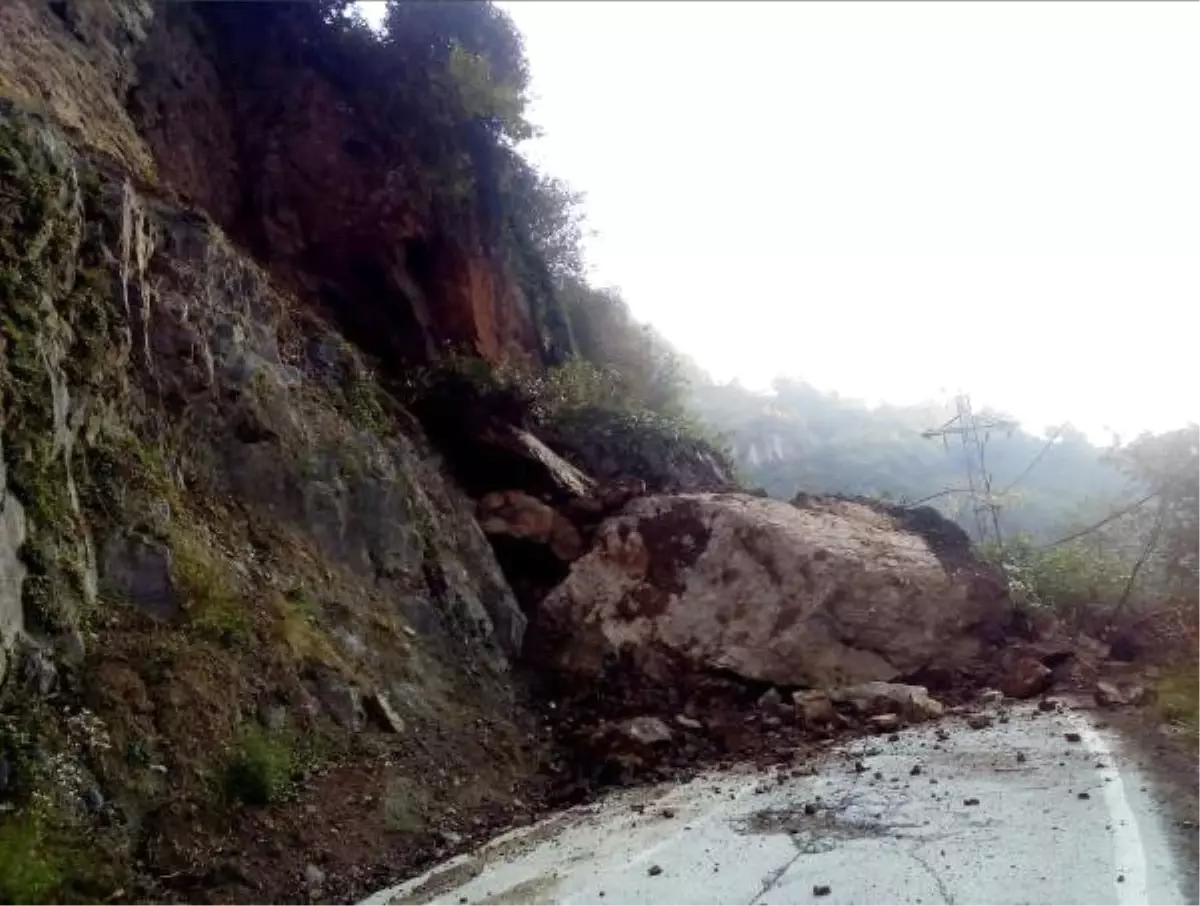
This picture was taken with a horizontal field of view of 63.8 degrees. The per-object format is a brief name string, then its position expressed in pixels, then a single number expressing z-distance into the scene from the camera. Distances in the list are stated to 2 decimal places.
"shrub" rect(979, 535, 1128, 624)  14.39
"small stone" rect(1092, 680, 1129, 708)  8.96
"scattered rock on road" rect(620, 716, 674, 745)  9.17
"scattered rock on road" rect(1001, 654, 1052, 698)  10.16
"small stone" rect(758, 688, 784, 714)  10.21
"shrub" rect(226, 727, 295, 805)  6.57
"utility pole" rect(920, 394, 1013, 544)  18.86
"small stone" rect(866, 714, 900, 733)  9.11
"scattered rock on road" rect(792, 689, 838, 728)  9.58
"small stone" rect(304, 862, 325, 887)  6.21
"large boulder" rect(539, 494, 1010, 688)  11.17
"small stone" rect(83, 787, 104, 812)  5.70
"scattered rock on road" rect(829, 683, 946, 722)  9.51
